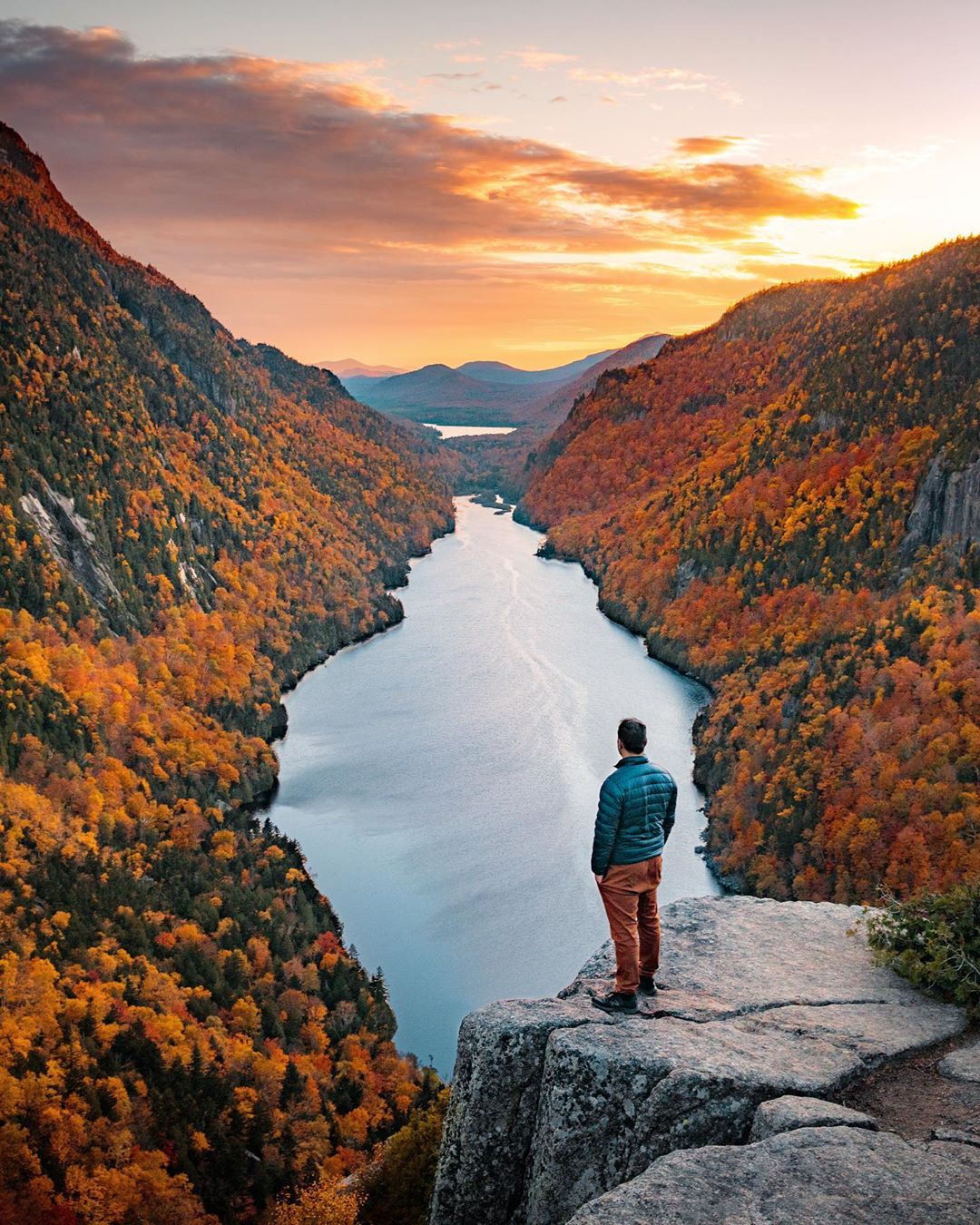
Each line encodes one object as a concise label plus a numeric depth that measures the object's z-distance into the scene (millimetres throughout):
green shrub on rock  14422
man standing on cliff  13570
